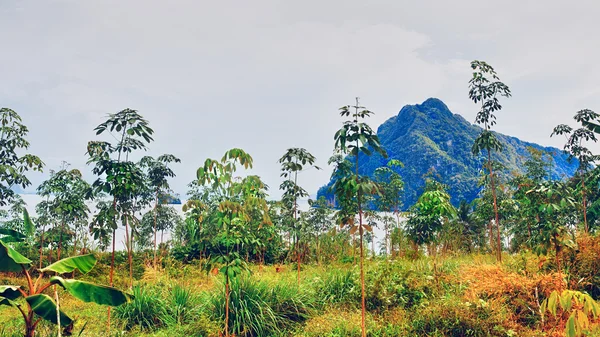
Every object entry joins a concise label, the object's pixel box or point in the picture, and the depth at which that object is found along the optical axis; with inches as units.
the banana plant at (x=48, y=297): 123.2
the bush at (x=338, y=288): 248.7
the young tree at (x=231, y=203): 184.1
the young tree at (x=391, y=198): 472.7
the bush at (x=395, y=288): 238.5
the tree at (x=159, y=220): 470.3
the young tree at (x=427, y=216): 284.4
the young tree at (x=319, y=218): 450.8
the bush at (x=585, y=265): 244.0
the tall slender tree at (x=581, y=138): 348.9
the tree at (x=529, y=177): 388.6
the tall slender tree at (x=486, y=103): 330.3
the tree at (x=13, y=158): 300.8
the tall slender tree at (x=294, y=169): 275.0
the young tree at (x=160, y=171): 410.6
